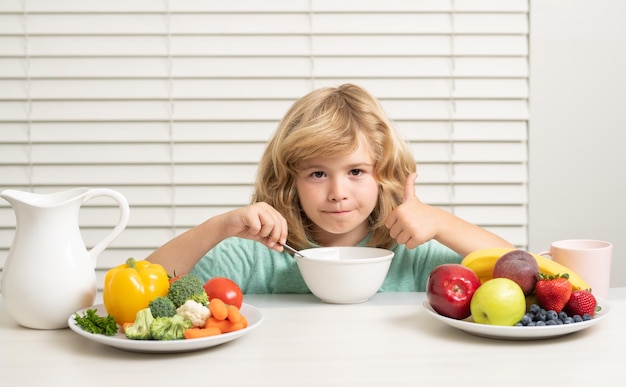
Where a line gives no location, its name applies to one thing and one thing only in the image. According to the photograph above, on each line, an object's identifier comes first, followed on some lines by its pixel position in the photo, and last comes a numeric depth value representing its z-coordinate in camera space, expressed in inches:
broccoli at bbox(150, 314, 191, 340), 43.4
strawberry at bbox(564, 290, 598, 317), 46.6
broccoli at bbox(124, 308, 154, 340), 43.8
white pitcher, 49.7
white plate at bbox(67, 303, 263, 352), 42.7
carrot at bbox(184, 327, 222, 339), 43.5
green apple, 45.2
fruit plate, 44.1
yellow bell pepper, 47.3
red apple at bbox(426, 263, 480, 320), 47.8
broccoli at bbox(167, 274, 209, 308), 46.3
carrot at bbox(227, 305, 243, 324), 45.4
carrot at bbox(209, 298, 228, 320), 45.2
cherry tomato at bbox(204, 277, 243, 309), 48.9
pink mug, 57.4
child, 66.4
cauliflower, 45.0
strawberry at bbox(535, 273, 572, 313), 46.1
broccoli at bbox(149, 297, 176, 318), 44.9
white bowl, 56.3
